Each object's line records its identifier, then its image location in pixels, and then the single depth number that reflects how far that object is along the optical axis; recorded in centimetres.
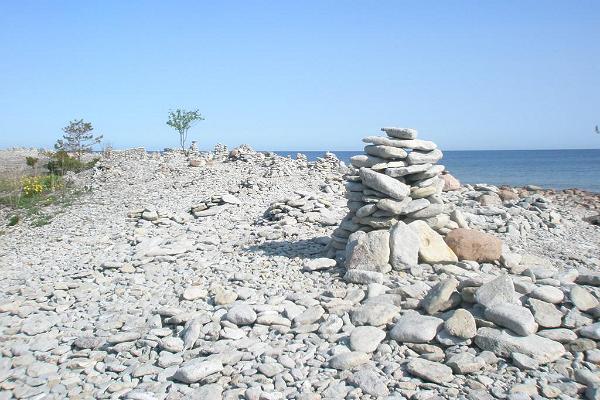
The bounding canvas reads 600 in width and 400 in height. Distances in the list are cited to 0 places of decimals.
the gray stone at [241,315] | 621
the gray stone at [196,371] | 503
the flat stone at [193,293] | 732
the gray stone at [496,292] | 561
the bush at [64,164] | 2792
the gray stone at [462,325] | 525
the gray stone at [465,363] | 481
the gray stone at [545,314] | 535
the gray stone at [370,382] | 463
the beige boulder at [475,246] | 848
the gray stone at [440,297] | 592
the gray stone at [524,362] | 479
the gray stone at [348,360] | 509
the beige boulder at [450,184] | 1862
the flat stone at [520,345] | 491
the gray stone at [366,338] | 541
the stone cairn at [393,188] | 860
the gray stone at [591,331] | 509
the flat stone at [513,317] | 512
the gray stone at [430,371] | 474
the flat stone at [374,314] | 589
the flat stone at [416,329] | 538
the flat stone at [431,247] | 807
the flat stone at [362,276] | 723
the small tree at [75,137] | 3425
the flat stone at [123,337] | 616
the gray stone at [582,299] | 564
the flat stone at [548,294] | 580
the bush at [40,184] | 2045
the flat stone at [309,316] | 616
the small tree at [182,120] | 3522
